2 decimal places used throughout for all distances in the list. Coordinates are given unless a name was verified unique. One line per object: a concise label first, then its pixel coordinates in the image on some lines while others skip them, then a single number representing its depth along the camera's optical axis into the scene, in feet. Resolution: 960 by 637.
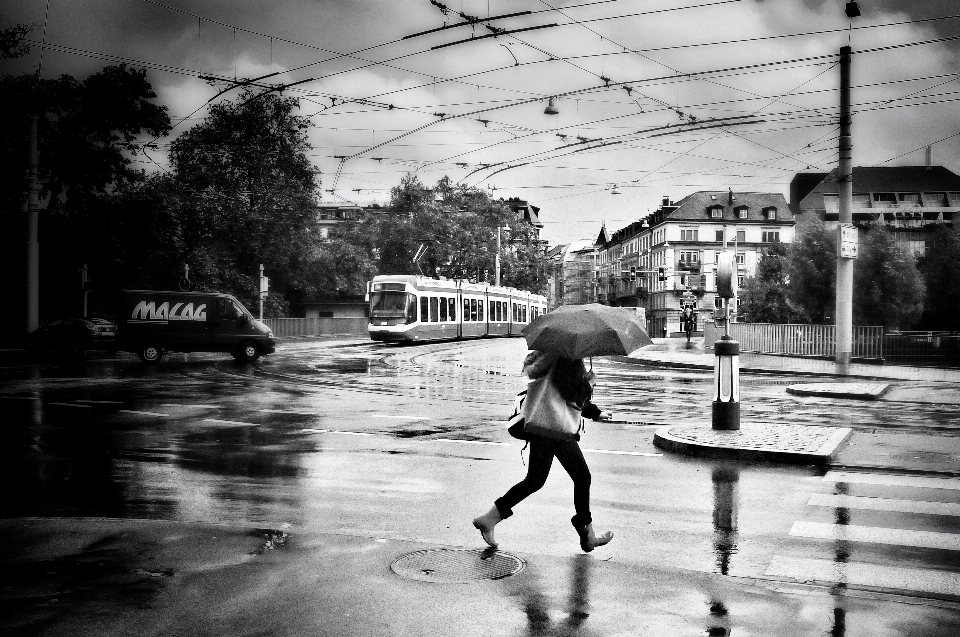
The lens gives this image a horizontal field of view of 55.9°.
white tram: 138.10
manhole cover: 17.93
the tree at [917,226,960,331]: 146.61
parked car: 114.73
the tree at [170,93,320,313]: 165.48
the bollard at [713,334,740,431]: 37.22
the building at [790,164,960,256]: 313.12
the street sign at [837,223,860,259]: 71.36
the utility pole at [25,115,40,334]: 108.68
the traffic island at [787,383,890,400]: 59.72
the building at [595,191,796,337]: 356.59
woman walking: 19.71
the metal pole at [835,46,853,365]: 70.23
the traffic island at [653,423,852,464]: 32.50
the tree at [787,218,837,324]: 152.46
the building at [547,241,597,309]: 535.23
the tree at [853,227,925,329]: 140.77
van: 92.63
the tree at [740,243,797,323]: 191.94
